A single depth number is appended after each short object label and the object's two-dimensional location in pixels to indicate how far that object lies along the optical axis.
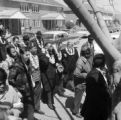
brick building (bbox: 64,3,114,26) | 70.60
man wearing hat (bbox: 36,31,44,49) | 7.46
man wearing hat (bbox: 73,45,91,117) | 5.95
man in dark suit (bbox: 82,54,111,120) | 4.16
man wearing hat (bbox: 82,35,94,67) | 7.80
